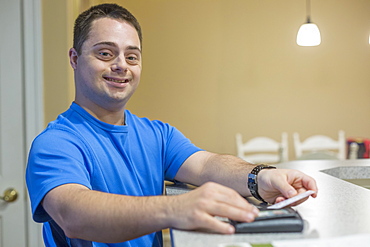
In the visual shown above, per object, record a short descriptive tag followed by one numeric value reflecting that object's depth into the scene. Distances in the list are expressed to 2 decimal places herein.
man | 0.94
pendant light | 3.92
